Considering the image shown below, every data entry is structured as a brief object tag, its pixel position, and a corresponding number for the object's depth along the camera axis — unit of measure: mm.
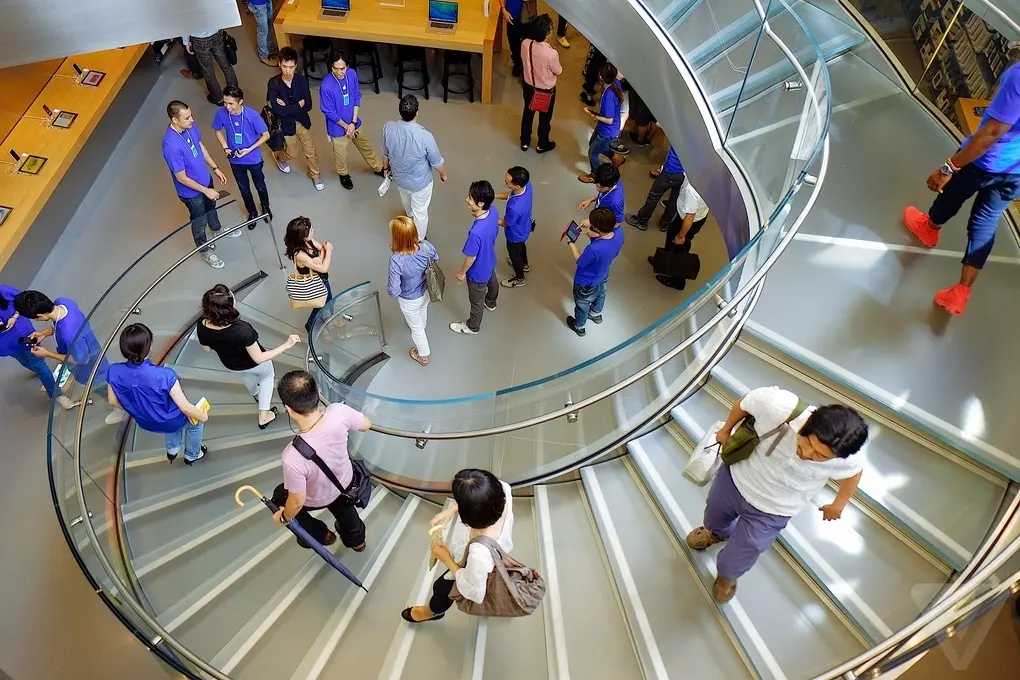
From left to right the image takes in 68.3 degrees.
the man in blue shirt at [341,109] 6621
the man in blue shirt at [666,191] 6594
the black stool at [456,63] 8375
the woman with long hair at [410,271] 5195
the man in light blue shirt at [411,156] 6016
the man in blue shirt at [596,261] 5412
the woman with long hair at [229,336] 4609
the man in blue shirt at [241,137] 6184
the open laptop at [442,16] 8055
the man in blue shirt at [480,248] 5387
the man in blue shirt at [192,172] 5906
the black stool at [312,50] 8602
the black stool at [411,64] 8391
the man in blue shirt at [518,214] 5789
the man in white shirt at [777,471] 2957
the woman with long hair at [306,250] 5328
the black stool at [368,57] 8453
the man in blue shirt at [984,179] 4039
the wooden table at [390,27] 8055
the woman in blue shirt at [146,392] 4418
